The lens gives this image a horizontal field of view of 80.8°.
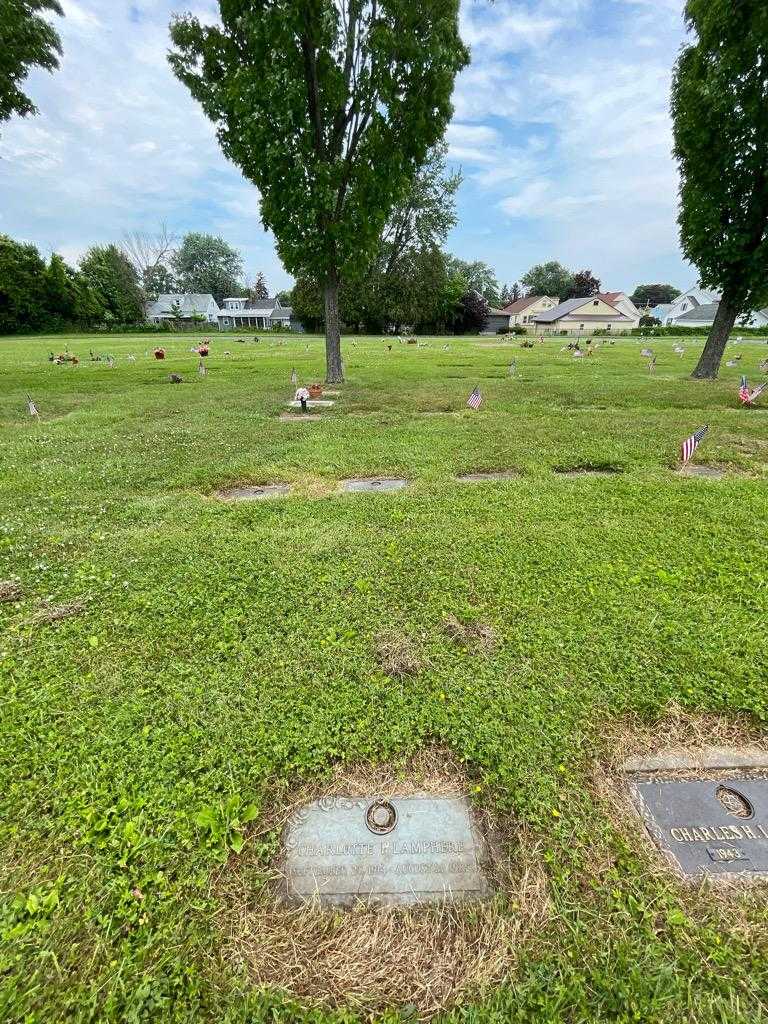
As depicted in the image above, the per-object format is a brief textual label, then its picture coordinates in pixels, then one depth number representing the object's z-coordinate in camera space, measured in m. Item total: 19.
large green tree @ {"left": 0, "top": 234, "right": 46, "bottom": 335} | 42.19
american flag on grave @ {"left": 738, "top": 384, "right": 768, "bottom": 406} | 8.47
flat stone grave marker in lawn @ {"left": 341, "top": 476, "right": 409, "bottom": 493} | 4.71
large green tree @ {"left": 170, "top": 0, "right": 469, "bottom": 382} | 8.29
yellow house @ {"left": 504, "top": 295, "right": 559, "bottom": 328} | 70.06
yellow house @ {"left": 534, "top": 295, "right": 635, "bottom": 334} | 60.41
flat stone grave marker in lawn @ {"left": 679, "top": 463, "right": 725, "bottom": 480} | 5.05
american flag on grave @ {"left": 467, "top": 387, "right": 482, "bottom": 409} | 7.56
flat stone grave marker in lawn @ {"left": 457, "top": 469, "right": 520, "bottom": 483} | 4.89
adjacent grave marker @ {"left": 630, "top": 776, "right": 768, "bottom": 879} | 1.48
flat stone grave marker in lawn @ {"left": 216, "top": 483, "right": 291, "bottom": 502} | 4.46
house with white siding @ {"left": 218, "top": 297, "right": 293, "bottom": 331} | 69.75
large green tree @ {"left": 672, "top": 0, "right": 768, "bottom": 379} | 9.31
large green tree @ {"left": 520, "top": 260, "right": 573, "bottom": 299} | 87.00
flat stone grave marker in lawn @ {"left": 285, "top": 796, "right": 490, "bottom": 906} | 1.42
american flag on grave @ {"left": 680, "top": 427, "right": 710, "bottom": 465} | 4.82
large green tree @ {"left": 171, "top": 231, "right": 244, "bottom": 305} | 81.94
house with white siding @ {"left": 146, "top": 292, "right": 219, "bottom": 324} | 64.56
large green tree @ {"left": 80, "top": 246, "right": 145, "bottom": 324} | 51.18
